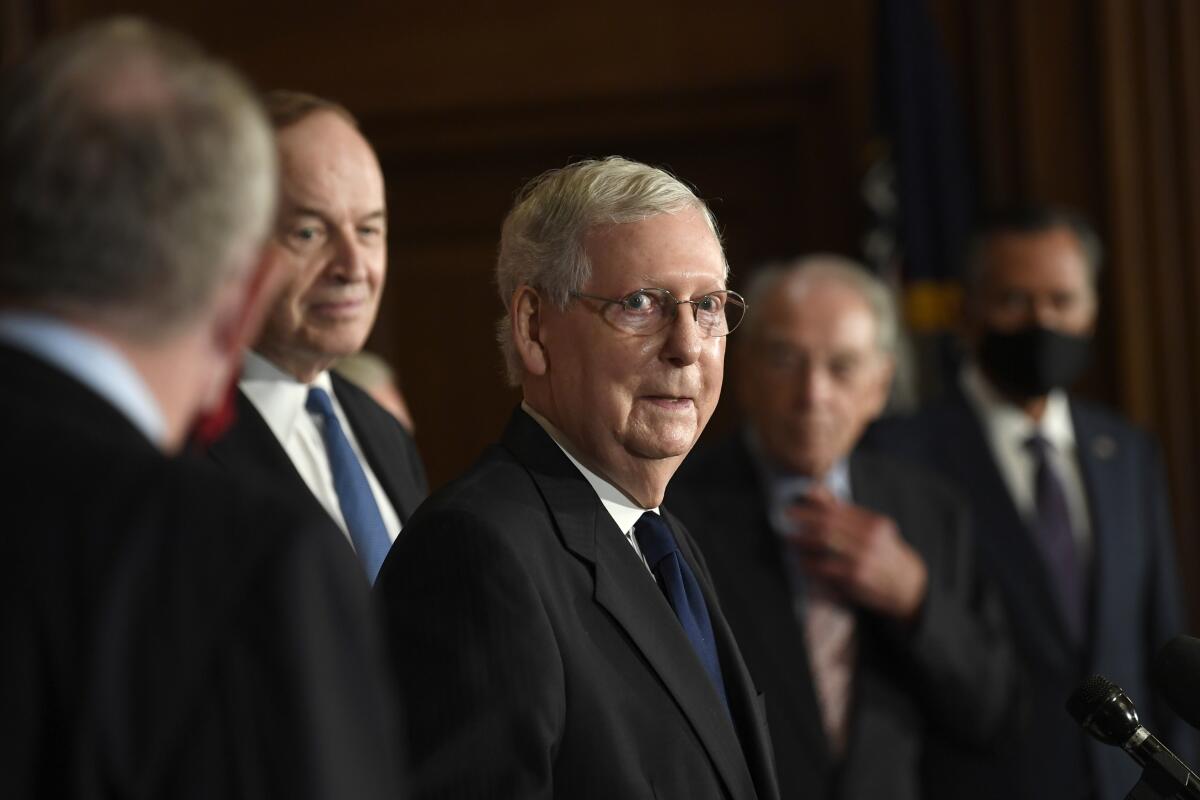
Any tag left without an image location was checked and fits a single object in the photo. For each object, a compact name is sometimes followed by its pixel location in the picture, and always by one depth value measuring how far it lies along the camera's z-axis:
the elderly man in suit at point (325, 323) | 4.13
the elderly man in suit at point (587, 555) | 3.84
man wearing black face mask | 4.80
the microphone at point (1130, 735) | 3.81
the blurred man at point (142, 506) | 2.95
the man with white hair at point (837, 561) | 4.60
